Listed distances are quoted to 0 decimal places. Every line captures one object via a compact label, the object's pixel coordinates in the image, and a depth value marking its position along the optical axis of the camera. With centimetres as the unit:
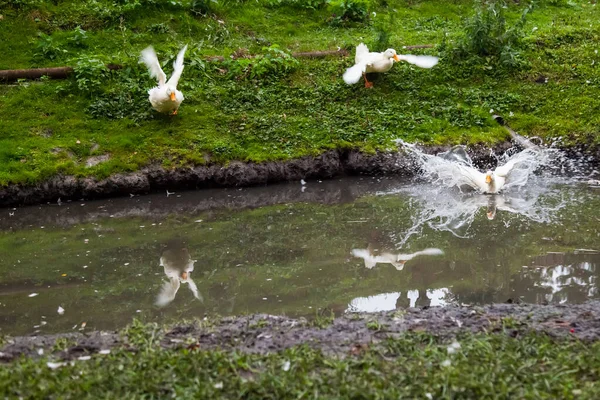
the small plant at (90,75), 1306
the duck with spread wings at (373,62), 1269
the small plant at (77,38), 1471
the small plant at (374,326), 565
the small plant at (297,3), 1716
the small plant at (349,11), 1678
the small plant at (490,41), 1406
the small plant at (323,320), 583
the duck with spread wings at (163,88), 1202
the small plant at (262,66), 1380
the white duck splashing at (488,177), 1069
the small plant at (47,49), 1422
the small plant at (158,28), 1550
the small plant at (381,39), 1422
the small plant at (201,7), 1625
